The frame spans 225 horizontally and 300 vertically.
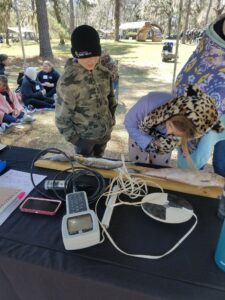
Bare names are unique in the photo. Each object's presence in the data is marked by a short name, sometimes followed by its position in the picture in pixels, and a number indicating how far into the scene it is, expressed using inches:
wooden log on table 33.7
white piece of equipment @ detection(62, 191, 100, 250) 24.2
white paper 34.8
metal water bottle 22.5
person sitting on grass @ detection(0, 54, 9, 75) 186.7
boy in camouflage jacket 52.3
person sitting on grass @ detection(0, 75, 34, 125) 134.4
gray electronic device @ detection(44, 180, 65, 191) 33.4
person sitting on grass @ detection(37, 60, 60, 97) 179.7
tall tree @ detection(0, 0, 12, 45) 330.3
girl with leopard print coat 37.3
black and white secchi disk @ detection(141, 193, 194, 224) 28.3
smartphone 29.8
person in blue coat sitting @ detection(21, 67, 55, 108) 161.5
